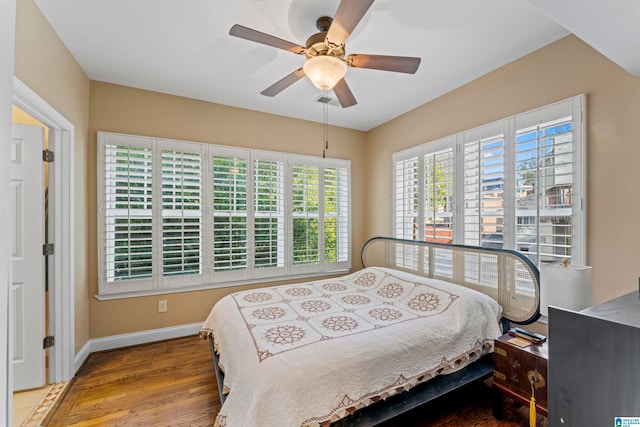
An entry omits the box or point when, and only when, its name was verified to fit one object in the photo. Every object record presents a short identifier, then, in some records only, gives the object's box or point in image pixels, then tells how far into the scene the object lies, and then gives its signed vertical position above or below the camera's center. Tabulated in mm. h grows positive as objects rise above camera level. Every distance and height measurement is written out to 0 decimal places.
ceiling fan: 1648 +1034
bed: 1456 -797
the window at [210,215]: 2951 -25
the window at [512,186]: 2129 +245
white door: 2219 -339
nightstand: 1688 -1002
